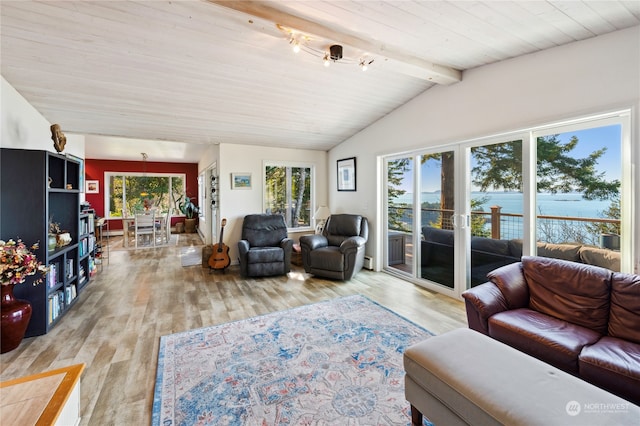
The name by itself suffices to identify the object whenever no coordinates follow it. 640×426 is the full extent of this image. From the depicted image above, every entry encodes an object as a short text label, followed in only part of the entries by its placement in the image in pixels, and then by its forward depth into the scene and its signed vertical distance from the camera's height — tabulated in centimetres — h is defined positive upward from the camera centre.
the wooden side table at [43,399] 126 -90
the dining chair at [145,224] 691 -31
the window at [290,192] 562 +36
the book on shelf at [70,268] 335 -66
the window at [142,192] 897 +66
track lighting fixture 246 +152
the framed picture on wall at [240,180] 519 +55
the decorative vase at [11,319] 229 -88
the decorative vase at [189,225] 968 -48
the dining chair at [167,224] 761 -34
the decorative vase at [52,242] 297 -31
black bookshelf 256 -1
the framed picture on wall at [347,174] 523 +66
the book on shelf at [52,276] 278 -65
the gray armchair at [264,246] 438 -61
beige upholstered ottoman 111 -81
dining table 703 -30
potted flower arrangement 228 -65
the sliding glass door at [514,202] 242 +5
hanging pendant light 923 +105
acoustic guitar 472 -78
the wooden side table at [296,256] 530 -88
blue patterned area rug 169 -120
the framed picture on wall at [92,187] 847 +78
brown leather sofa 159 -82
